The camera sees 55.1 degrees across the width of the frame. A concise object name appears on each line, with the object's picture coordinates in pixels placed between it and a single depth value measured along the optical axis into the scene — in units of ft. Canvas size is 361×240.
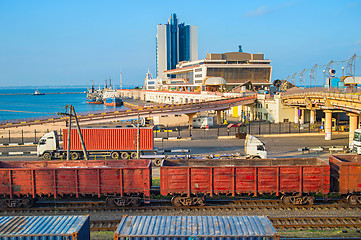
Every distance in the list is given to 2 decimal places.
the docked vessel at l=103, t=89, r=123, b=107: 517.96
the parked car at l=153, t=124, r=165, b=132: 184.03
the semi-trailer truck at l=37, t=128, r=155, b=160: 116.06
